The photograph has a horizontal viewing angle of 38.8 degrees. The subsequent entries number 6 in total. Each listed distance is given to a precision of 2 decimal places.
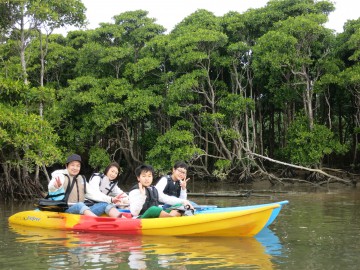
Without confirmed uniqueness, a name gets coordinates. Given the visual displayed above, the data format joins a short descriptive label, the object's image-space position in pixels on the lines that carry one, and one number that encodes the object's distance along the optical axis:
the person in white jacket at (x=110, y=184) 8.20
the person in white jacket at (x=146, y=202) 7.14
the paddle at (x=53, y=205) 7.85
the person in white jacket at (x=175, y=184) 7.73
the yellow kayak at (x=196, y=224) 6.85
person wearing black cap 7.52
